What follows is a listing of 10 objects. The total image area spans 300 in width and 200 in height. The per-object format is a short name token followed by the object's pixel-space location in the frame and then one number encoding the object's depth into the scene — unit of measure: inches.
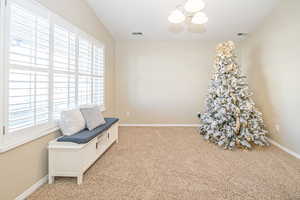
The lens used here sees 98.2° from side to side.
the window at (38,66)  52.9
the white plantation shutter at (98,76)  115.5
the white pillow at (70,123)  74.0
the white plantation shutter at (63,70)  74.0
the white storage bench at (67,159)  64.3
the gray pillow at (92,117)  84.2
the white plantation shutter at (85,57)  95.2
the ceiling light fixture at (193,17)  71.1
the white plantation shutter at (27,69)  53.2
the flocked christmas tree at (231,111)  102.6
